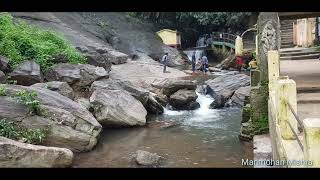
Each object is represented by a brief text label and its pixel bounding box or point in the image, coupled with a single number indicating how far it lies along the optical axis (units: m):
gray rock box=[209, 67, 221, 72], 24.16
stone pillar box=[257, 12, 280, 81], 9.59
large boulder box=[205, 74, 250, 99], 15.86
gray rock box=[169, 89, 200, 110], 14.88
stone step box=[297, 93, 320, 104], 8.51
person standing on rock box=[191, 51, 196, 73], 23.84
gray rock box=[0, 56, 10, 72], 12.98
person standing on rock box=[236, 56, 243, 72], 22.99
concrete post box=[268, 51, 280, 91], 8.69
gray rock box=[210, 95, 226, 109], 15.06
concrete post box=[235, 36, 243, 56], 20.05
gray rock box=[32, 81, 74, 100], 12.06
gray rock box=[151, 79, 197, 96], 15.46
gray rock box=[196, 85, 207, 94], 17.26
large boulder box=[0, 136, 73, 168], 7.86
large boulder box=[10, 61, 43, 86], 12.64
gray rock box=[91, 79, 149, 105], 13.26
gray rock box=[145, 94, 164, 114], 14.31
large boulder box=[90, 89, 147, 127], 11.90
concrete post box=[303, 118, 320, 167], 4.16
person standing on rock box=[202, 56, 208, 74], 23.48
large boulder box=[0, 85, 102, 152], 9.55
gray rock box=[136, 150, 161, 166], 8.78
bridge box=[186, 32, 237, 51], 28.13
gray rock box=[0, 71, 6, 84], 11.92
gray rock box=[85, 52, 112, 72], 17.41
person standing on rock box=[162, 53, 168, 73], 22.33
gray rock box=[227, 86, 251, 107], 14.92
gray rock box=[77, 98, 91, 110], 12.31
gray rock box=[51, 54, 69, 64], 15.08
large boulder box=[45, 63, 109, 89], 13.77
